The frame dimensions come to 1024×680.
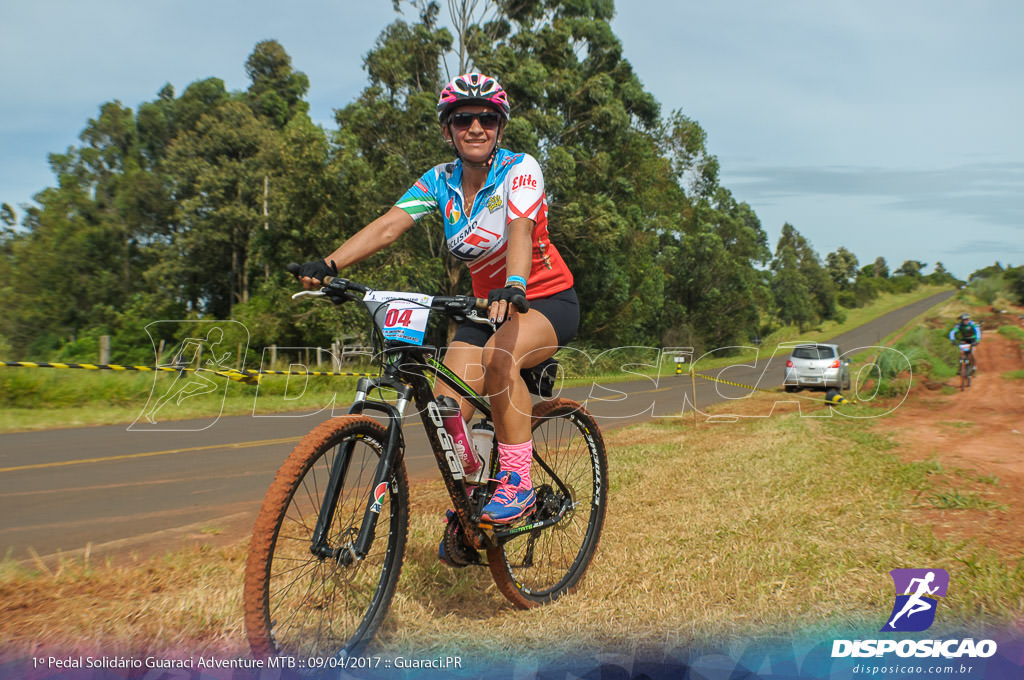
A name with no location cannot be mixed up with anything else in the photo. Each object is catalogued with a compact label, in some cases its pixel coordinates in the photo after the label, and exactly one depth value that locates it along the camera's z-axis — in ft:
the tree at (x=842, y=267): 417.49
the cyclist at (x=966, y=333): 57.31
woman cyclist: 10.96
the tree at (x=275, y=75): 183.83
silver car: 67.62
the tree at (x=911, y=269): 547.08
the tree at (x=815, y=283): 279.90
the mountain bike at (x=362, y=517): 8.23
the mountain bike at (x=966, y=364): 54.85
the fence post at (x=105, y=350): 50.78
